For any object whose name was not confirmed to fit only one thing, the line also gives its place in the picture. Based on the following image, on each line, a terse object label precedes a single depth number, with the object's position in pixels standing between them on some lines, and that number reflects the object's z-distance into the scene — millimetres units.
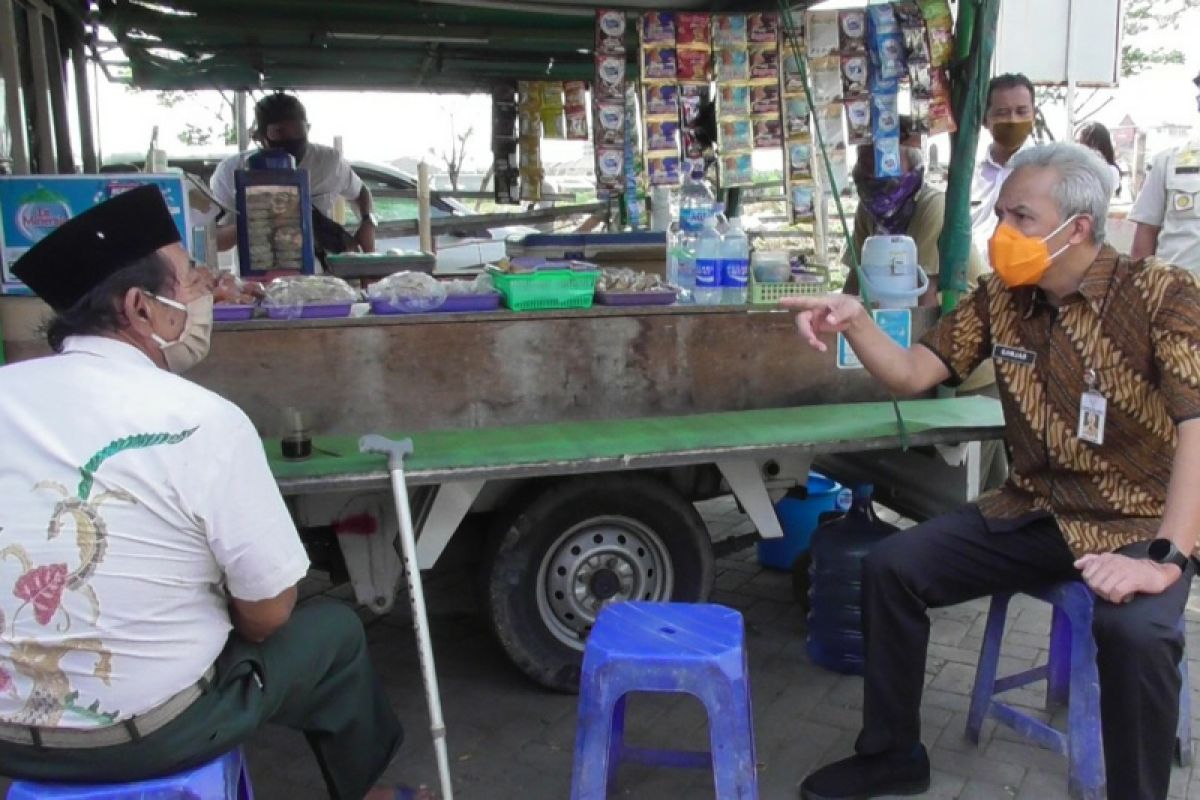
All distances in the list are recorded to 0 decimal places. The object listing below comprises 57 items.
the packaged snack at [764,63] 3799
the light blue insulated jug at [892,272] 3352
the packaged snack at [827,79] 3664
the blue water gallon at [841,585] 3266
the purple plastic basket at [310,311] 2889
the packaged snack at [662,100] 3836
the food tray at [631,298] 3152
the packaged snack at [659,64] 3789
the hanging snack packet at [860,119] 3672
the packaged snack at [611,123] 4211
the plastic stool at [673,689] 2162
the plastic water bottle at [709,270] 3270
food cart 2830
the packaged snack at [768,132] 3834
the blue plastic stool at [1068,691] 2488
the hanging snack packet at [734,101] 3787
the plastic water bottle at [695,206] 3510
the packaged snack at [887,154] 3670
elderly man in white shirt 1653
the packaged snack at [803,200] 3859
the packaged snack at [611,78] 4148
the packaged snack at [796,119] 3824
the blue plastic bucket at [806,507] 4020
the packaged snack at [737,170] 3832
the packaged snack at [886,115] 3650
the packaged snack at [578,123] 6062
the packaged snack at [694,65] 3801
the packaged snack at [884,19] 3594
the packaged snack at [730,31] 3771
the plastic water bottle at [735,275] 3279
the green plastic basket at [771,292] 3256
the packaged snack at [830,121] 3670
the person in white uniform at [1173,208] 4004
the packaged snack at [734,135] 3803
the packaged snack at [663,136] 3877
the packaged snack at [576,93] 6125
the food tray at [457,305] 3000
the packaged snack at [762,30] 3787
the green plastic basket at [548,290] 3074
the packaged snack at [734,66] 3789
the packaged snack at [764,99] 3816
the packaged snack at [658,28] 3777
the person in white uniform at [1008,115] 3913
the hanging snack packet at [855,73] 3660
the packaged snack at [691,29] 3777
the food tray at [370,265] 4652
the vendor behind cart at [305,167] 4621
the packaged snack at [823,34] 3633
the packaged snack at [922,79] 3568
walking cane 2266
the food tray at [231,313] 2830
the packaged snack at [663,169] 3928
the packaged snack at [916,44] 3570
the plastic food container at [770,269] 3279
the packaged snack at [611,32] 4075
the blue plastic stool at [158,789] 1723
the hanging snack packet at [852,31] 3637
